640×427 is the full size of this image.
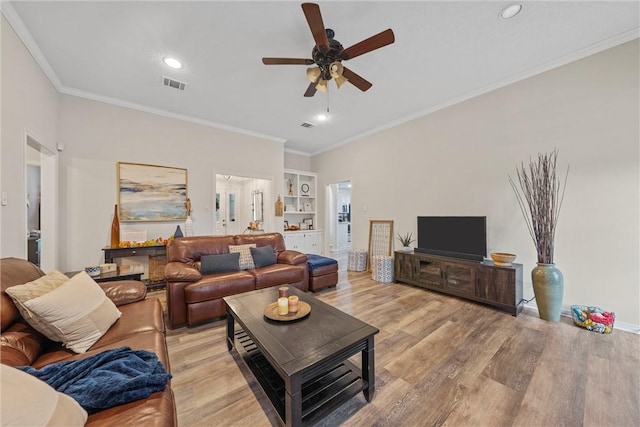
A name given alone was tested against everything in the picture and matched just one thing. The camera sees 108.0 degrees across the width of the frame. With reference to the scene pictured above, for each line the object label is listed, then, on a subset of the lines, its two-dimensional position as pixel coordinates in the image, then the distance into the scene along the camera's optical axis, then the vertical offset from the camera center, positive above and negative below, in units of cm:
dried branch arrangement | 264 +17
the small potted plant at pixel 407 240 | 414 -51
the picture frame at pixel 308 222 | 669 -27
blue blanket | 92 -72
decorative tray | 170 -76
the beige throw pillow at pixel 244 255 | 330 -62
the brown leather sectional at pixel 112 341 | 91 -79
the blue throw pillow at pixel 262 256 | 333 -64
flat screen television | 323 -35
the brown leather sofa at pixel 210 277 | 251 -78
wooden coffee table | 126 -83
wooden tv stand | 281 -92
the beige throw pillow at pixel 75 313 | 131 -61
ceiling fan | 185 +144
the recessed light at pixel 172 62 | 274 +180
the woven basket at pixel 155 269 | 393 -96
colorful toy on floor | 234 -109
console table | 348 -63
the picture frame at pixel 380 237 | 477 -53
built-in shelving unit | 617 +8
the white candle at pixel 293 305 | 178 -71
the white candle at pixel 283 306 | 175 -71
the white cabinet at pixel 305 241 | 596 -75
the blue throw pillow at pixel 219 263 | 293 -65
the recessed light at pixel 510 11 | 205 +182
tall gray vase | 257 -86
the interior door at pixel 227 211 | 719 +4
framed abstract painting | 382 +35
